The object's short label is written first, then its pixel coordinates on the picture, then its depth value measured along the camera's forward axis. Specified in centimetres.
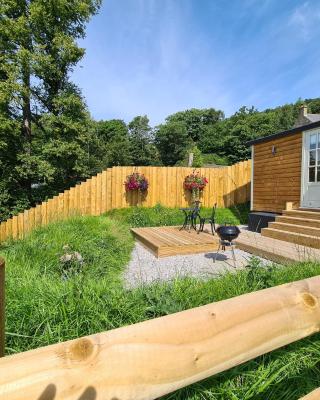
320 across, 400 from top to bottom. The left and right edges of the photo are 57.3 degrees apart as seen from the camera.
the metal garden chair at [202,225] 716
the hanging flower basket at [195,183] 1090
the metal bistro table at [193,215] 763
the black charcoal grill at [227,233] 468
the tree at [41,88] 1030
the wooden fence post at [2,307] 87
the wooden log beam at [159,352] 65
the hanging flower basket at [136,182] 1032
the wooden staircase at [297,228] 589
